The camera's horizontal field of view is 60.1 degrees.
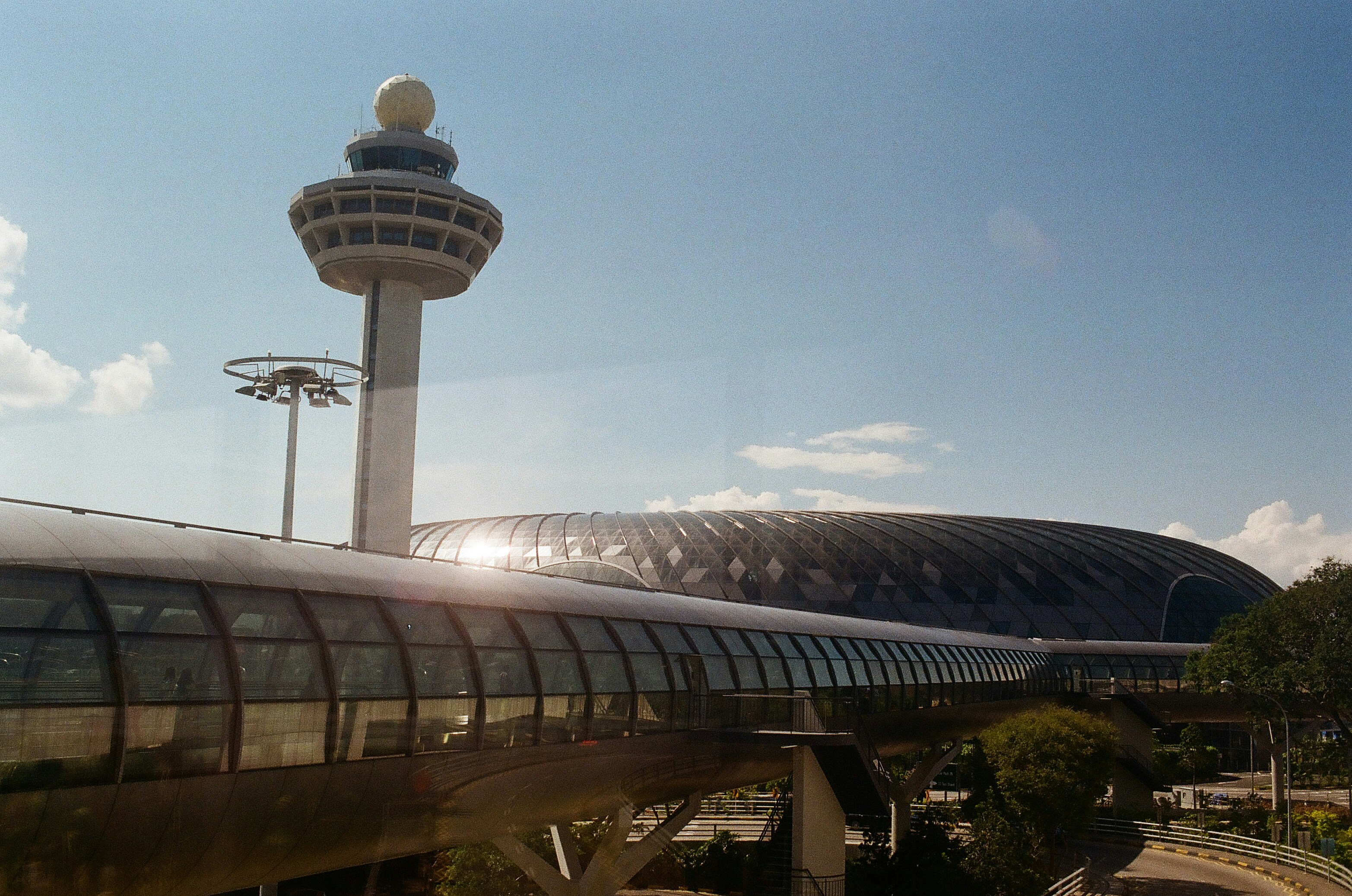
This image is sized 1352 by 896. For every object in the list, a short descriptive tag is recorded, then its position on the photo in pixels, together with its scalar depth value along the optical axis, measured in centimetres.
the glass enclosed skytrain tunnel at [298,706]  1312
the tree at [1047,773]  4934
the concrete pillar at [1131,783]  6969
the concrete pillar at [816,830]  2980
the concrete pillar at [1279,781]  6819
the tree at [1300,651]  5981
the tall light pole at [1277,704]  4781
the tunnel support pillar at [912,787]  4786
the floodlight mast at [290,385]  3984
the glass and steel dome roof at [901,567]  9350
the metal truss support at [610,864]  2717
